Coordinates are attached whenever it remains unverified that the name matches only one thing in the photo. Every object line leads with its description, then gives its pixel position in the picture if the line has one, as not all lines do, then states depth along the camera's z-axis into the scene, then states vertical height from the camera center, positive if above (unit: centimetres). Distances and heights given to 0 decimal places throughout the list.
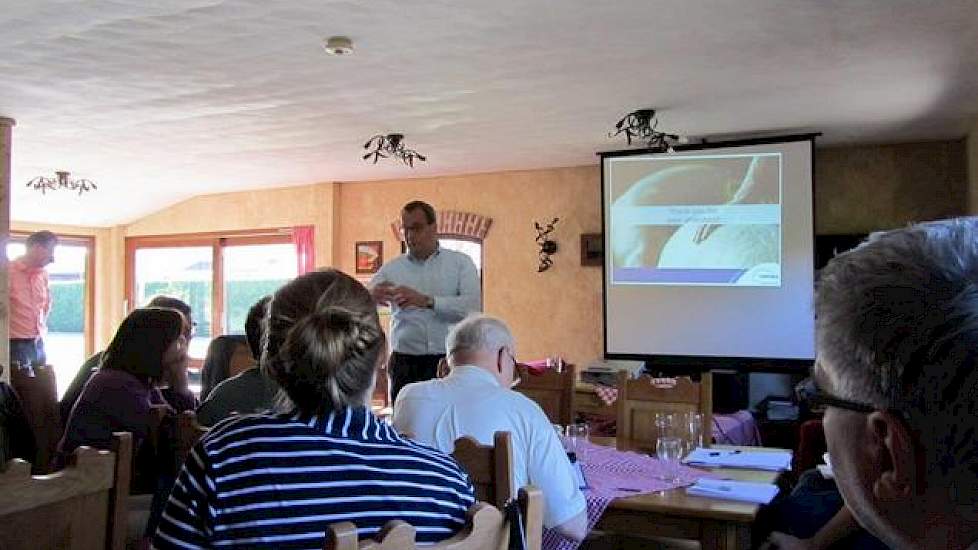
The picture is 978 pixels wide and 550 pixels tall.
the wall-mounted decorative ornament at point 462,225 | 780 +57
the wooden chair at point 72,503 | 131 -38
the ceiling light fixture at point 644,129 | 534 +107
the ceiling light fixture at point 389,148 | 609 +106
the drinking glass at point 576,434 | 291 -56
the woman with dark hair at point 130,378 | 248 -31
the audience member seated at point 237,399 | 260 -37
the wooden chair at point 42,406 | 304 -47
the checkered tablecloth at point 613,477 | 236 -63
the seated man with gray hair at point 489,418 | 215 -38
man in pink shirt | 702 -13
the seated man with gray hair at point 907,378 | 65 -8
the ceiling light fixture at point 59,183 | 772 +96
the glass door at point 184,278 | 954 +6
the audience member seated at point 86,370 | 321 -38
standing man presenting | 415 -7
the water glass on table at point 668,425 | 271 -48
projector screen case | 575 +22
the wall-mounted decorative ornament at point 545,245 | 745 +35
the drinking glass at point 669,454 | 263 -55
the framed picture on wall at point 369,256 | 830 +28
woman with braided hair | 133 -30
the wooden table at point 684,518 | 224 -66
